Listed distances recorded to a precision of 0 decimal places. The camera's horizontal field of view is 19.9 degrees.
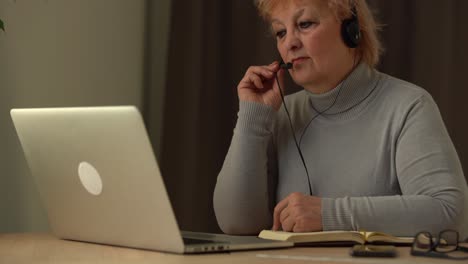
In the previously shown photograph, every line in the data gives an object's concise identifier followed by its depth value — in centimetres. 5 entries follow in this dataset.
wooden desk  209
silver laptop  210
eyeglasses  215
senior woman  261
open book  227
